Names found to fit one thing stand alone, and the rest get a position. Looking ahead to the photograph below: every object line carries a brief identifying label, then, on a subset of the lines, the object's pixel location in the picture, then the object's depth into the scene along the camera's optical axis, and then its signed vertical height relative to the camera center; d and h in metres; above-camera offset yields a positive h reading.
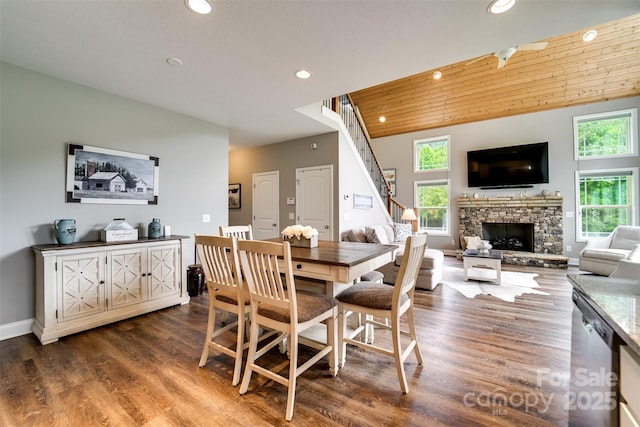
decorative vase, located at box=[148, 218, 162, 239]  3.47 -0.17
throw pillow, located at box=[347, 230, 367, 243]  4.88 -0.38
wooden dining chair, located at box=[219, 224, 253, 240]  2.89 -0.18
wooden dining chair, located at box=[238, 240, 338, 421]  1.66 -0.63
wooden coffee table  4.46 -0.77
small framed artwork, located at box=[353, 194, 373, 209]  5.54 +0.30
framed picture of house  3.05 +0.48
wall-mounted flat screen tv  6.38 +1.22
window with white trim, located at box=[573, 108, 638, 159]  5.68 +1.76
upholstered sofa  4.19 -0.71
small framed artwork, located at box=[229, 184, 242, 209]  6.51 +0.47
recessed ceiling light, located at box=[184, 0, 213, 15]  1.89 +1.49
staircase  5.45 +1.66
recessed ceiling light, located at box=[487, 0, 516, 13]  1.89 +1.49
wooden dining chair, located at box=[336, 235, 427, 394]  1.82 -0.63
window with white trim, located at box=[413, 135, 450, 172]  7.64 +1.79
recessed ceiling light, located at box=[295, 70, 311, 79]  2.90 +1.54
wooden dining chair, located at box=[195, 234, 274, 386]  1.91 -0.52
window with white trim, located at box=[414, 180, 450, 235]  7.67 +0.30
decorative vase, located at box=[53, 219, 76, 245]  2.79 -0.15
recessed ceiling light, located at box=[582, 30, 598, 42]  4.66 +3.11
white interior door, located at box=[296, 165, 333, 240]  5.12 +0.33
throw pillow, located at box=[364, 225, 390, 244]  4.75 -0.35
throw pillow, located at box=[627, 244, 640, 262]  3.52 -0.53
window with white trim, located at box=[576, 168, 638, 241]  5.72 +0.34
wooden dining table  1.89 -0.35
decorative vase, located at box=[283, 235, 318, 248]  2.60 -0.25
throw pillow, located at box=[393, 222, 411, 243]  6.03 -0.37
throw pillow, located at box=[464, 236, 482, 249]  5.47 -0.56
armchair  4.48 -0.62
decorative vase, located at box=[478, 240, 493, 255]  4.85 -0.60
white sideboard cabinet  2.58 -0.72
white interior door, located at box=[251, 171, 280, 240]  5.83 +0.24
